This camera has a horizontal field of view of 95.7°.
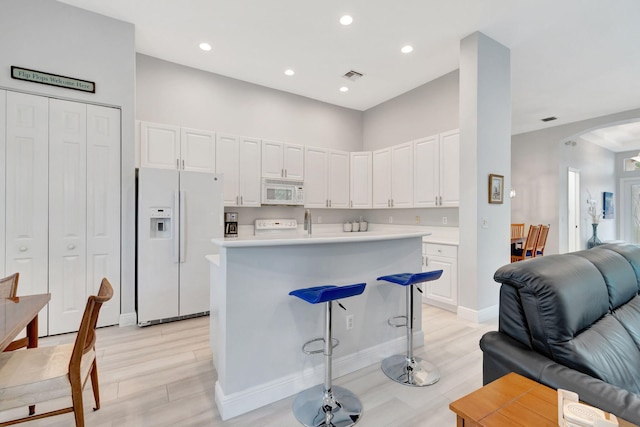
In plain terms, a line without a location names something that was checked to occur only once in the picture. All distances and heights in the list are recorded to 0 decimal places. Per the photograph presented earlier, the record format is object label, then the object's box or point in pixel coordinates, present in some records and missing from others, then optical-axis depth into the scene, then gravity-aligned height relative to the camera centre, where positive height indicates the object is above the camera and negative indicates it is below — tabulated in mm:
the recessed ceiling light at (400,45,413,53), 3637 +2102
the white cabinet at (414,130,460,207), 3936 +637
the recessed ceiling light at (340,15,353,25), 3096 +2111
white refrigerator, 3213 -307
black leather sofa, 1140 -548
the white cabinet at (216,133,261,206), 4172 +691
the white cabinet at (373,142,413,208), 4660 +643
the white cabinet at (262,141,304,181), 4551 +878
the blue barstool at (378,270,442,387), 2182 -1237
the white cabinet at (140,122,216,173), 3646 +876
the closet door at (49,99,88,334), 2922 -2
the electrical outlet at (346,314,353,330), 2301 -853
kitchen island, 1828 -711
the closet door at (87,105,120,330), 3084 +115
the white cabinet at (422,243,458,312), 3641 -772
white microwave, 4516 +359
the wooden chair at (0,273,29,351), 1869 -498
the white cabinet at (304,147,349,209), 5035 +645
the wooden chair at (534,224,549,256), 5304 -476
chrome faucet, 2551 -70
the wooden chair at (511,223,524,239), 5879 -323
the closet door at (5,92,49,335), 2750 +215
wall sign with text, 2768 +1346
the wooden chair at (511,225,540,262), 4715 -570
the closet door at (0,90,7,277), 2711 +503
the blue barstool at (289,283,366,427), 1725 -1239
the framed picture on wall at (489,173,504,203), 3467 +319
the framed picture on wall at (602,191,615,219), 7992 +242
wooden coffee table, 901 -646
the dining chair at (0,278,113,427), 1347 -786
